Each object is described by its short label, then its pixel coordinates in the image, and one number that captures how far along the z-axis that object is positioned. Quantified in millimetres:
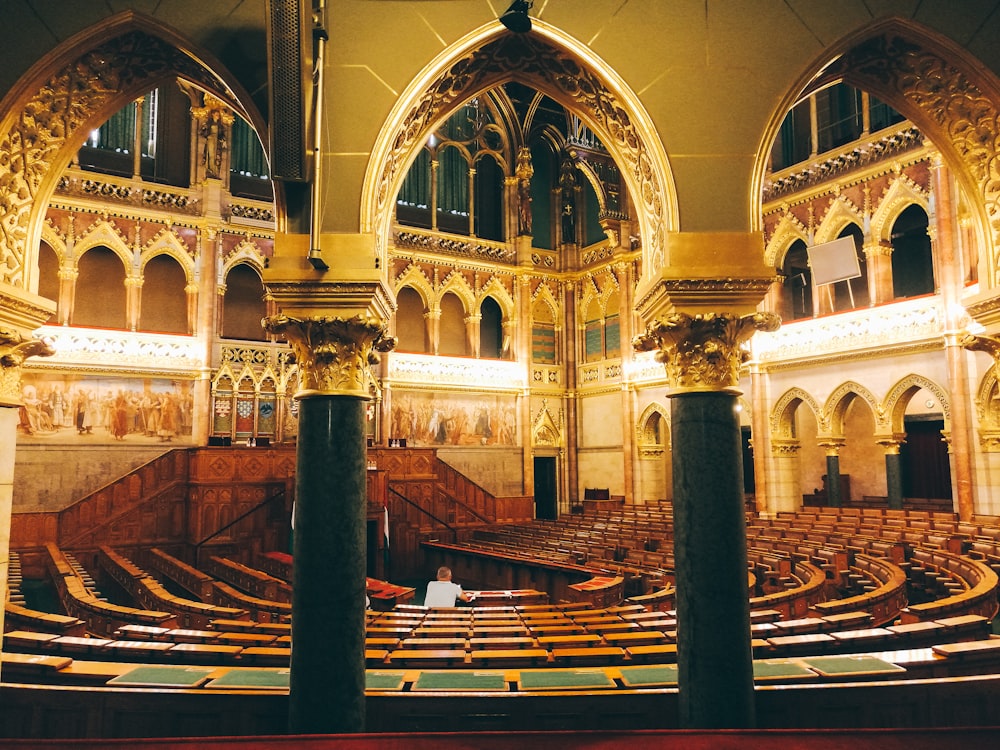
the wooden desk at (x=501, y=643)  5014
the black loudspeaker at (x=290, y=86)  3719
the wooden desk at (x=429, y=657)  4547
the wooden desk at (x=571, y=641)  4996
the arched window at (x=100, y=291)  16750
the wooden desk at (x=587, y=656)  4586
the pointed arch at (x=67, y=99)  4379
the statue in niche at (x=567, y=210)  21812
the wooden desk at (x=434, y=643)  4996
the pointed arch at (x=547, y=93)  4617
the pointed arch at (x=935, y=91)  4598
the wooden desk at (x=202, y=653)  4590
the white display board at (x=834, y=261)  14562
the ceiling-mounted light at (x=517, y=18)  4316
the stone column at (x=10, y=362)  4262
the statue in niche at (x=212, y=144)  17125
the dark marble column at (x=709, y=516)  4023
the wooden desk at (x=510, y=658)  4551
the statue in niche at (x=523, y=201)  21062
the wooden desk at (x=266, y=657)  4625
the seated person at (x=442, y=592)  7832
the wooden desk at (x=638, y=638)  5203
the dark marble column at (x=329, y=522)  3965
